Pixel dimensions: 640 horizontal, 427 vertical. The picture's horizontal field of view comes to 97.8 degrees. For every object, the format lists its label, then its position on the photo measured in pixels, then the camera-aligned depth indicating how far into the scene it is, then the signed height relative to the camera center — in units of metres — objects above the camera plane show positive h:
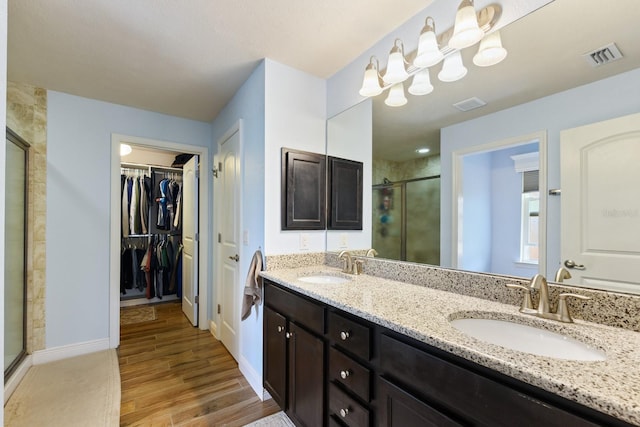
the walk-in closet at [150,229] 3.89 -0.24
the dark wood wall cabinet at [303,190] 2.02 +0.18
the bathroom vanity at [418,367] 0.60 -0.43
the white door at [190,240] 3.21 -0.33
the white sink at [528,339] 0.84 -0.42
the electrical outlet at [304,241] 2.10 -0.21
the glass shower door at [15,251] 1.97 -0.29
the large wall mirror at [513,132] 1.01 +0.38
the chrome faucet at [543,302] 0.95 -0.32
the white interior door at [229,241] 2.35 -0.25
